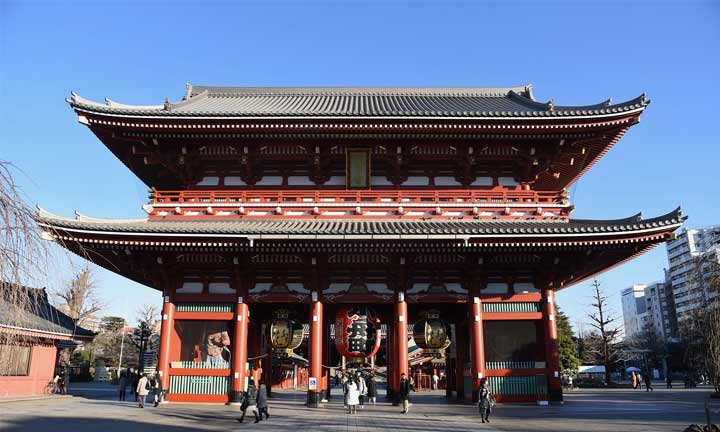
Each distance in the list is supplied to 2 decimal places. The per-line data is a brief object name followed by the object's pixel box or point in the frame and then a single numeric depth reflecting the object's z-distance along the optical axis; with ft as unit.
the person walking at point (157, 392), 60.70
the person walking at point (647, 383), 122.00
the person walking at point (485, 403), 47.75
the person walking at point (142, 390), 60.44
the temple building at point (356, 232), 58.85
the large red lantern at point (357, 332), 62.34
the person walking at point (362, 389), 71.65
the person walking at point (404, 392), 57.26
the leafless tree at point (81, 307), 157.38
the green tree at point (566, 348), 165.58
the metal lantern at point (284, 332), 64.59
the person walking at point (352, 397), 57.00
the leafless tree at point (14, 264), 27.25
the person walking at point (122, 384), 81.04
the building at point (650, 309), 357.41
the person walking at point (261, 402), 50.03
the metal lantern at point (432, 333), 64.49
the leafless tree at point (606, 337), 153.51
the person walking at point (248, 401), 48.78
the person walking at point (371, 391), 76.61
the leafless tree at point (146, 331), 109.06
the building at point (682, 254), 335.26
